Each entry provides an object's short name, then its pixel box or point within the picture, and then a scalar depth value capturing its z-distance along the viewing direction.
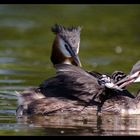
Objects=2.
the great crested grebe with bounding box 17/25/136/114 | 14.38
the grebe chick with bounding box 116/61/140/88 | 14.70
